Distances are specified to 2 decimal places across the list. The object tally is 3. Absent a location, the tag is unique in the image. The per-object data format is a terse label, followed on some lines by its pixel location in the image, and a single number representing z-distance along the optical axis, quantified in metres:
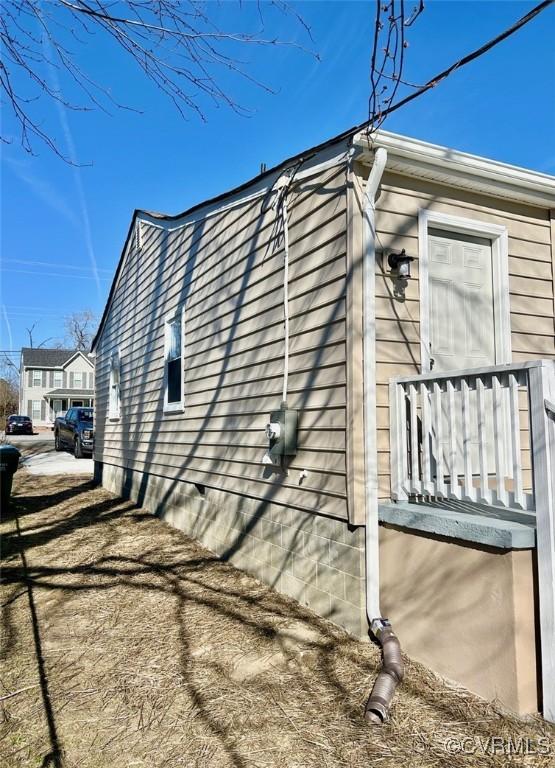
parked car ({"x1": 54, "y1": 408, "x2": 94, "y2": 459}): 16.95
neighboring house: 43.00
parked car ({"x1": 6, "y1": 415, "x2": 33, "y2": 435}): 30.50
